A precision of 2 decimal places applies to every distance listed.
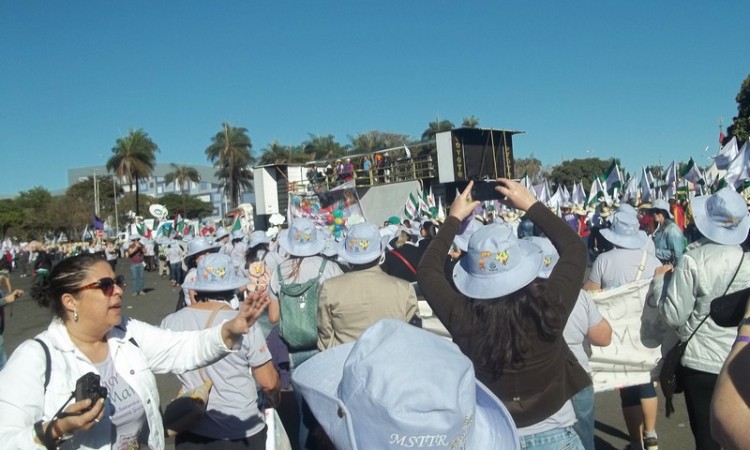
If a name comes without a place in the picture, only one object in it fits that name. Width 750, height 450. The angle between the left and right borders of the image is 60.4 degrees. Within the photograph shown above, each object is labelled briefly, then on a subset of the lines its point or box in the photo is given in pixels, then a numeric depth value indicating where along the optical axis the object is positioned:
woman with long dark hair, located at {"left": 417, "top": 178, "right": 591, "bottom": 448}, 2.76
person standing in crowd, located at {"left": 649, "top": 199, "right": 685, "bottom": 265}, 8.05
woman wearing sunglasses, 2.27
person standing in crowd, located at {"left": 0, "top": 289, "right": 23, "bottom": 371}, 7.14
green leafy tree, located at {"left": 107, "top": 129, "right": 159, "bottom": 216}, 63.78
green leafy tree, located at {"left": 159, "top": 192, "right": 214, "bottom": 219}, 86.19
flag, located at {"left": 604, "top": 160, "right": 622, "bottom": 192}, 20.36
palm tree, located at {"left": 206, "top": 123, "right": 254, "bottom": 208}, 65.06
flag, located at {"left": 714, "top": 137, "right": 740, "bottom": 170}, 15.17
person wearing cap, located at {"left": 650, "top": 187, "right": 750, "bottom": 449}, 3.60
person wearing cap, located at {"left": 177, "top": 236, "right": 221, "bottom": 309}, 7.23
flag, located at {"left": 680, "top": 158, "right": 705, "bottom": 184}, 18.03
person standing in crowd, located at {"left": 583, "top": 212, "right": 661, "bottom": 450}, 4.89
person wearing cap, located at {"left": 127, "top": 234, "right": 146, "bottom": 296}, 19.08
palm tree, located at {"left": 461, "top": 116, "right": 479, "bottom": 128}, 70.22
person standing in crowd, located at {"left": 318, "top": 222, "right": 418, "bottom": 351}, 4.45
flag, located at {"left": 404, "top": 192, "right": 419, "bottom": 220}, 22.02
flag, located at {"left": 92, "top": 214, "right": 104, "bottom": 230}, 24.12
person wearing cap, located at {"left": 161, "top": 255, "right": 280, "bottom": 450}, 3.62
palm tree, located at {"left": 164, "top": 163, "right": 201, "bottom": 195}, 93.81
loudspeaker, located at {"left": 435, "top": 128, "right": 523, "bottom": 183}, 33.75
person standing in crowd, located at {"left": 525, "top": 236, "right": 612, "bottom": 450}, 3.46
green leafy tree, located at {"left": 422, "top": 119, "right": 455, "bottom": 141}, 66.94
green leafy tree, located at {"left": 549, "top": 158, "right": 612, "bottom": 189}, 81.19
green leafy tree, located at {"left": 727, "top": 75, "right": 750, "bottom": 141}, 37.50
